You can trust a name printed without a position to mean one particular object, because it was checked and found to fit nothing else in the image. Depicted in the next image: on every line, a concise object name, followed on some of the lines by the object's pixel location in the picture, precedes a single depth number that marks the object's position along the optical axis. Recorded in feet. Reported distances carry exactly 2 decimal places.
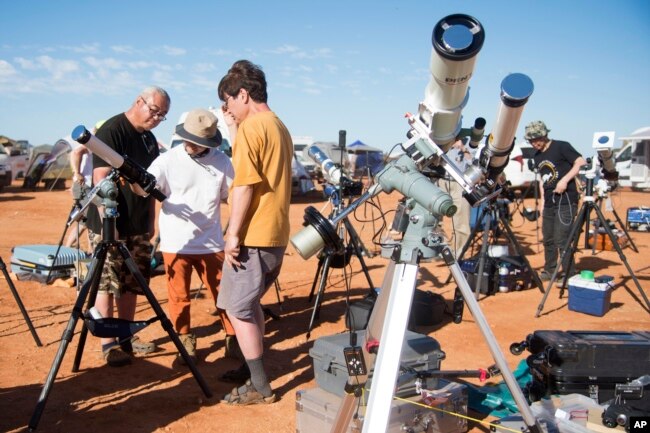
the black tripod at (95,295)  11.37
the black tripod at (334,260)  17.39
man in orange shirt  11.00
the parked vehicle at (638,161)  77.10
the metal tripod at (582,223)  20.06
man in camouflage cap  23.67
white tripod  7.05
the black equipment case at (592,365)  10.95
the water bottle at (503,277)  23.00
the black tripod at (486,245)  21.27
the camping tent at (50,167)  69.82
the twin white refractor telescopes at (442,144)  7.46
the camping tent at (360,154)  93.76
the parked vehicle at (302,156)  93.15
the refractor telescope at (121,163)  10.69
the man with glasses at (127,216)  13.89
